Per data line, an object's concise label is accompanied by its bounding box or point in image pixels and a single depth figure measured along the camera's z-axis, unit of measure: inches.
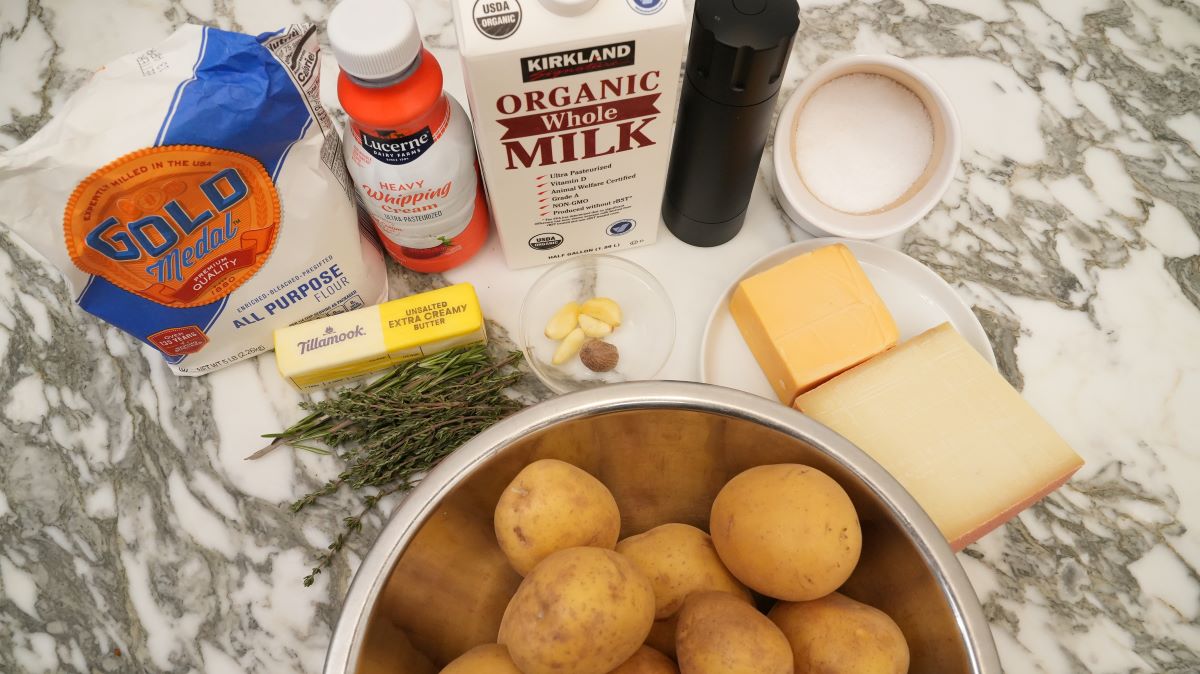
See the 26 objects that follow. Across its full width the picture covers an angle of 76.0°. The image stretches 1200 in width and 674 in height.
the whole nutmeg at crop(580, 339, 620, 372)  33.1
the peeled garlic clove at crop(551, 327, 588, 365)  33.0
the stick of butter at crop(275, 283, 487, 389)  31.0
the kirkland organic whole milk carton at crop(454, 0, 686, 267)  23.5
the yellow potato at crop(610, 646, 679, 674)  21.9
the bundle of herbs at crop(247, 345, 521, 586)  30.6
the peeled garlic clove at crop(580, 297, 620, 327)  33.7
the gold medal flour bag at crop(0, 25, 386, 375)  23.5
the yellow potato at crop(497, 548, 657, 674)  19.3
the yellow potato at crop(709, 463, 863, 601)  21.1
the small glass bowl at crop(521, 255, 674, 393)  33.6
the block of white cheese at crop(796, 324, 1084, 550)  28.6
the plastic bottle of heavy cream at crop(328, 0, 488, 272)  23.9
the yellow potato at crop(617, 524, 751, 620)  23.1
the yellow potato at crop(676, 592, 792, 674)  19.7
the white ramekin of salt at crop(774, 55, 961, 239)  31.9
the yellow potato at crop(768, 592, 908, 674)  20.6
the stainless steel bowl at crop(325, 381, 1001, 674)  20.2
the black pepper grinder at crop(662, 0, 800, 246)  24.5
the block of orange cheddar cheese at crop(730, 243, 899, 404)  30.6
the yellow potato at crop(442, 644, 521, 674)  20.9
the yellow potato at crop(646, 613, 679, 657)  24.2
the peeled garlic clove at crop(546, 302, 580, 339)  33.4
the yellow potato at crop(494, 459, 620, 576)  21.7
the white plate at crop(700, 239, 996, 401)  33.3
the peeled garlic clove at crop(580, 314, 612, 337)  33.5
